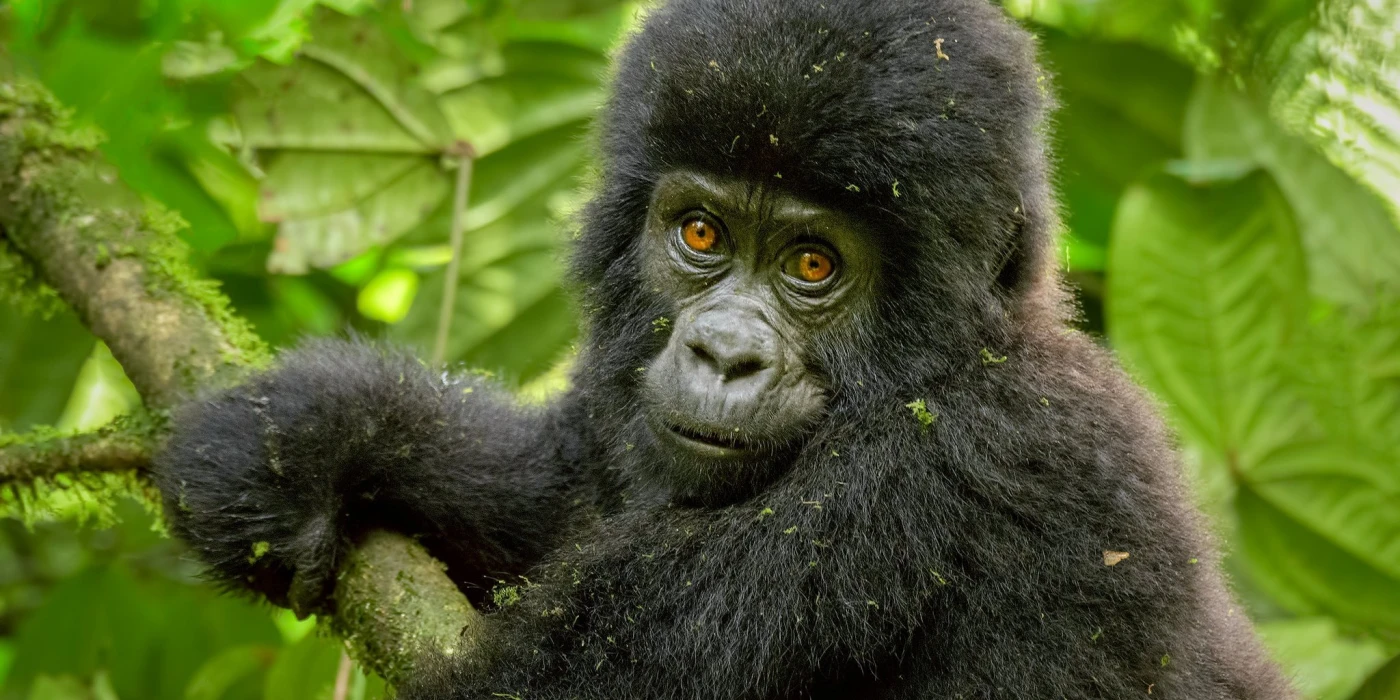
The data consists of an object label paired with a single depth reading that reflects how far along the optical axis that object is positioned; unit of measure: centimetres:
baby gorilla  546
